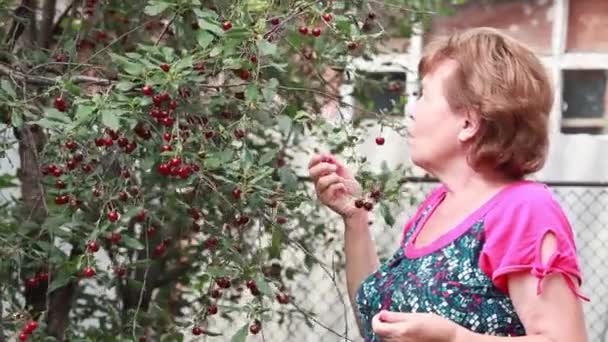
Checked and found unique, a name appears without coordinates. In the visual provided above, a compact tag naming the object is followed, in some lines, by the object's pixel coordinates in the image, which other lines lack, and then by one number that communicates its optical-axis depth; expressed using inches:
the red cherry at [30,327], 117.8
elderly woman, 72.2
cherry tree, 116.0
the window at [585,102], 247.3
